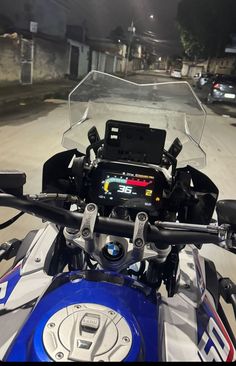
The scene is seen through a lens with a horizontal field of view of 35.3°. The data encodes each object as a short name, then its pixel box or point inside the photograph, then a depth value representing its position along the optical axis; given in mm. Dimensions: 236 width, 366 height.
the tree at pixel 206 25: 41653
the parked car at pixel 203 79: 25142
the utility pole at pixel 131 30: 43444
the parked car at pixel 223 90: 18047
